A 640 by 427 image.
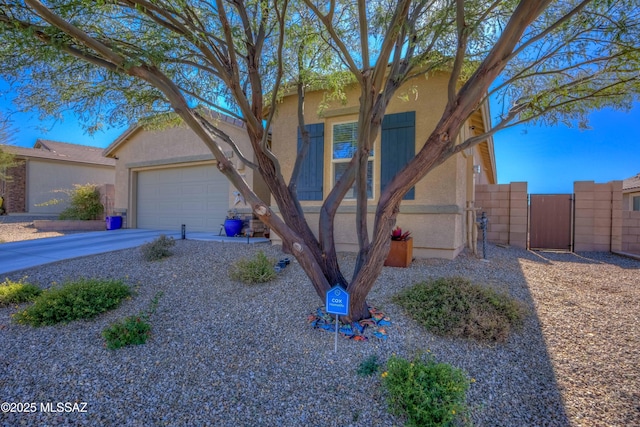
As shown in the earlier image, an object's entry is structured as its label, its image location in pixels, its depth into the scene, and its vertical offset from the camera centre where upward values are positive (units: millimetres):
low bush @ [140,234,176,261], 6300 -909
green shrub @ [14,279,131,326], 3896 -1280
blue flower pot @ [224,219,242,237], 9133 -626
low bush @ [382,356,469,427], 2270 -1354
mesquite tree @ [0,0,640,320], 3250 +1776
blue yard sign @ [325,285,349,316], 3055 -901
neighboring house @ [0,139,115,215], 16391 +1479
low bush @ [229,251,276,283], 4923 -1017
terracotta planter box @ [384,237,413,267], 5652 -804
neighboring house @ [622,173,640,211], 14939 +842
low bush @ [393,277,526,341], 3363 -1127
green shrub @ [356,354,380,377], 2844 -1430
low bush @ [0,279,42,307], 4508 -1326
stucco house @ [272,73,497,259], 6312 +1005
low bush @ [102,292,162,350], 3326 -1380
